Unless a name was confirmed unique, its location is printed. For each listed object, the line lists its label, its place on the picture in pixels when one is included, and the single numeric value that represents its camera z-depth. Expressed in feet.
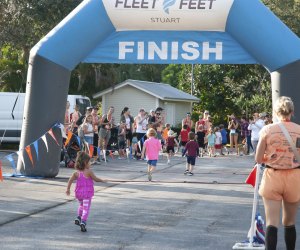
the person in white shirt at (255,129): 72.38
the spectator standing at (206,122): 88.31
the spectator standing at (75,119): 64.54
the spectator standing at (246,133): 90.79
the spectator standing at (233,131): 93.20
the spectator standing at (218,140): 90.58
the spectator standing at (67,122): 61.57
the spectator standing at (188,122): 83.42
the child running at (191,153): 57.16
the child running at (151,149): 52.31
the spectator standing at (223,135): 93.49
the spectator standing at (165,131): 84.66
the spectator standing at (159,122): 73.99
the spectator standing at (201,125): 86.80
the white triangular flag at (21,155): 49.37
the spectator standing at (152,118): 77.41
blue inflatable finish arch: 47.19
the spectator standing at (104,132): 71.05
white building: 141.38
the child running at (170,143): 74.04
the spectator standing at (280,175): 23.70
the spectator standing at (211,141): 87.71
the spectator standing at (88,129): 63.31
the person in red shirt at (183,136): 81.10
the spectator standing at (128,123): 77.05
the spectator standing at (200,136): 85.40
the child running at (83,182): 31.14
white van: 86.53
